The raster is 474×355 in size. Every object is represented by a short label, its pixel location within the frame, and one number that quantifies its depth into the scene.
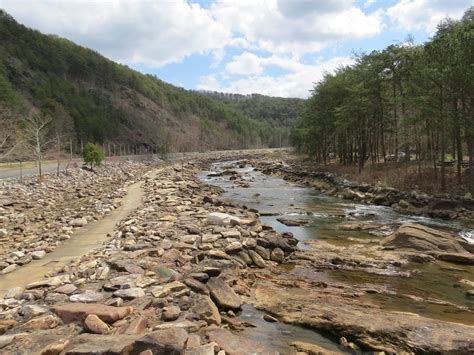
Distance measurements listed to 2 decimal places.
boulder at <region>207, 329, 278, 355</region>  6.27
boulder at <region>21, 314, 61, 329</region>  6.50
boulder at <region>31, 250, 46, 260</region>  11.23
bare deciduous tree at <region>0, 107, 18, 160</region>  30.22
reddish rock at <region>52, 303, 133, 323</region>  6.66
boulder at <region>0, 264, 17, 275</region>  10.07
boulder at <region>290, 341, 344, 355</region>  6.76
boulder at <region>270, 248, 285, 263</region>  12.77
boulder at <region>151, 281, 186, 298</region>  7.91
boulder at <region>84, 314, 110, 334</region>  6.32
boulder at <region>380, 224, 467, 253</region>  13.45
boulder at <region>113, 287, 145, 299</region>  7.71
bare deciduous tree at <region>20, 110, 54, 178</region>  31.15
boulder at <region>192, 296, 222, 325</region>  7.36
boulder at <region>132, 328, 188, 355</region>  5.54
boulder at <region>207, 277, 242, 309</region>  8.43
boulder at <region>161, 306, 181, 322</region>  6.99
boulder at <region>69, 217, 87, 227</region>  15.89
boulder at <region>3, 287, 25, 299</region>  7.92
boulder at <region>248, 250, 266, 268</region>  11.99
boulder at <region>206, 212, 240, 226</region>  15.34
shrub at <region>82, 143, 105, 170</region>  43.62
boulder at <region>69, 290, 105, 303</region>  7.56
